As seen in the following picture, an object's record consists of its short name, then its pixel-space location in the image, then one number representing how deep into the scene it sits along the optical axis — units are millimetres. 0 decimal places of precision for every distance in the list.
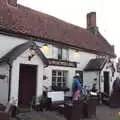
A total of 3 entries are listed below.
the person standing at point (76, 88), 7258
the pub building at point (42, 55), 7198
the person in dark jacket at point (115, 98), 9106
